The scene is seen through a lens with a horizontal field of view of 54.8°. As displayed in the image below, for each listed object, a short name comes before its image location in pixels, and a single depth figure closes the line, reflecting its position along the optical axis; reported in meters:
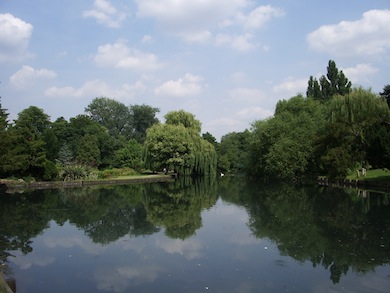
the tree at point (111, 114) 83.00
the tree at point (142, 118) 86.81
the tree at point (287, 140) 39.34
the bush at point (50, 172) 37.84
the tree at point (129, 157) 57.94
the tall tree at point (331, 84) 59.75
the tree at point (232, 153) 66.81
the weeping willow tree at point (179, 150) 48.47
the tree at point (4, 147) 29.72
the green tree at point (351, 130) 32.91
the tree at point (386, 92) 42.78
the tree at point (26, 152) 33.25
